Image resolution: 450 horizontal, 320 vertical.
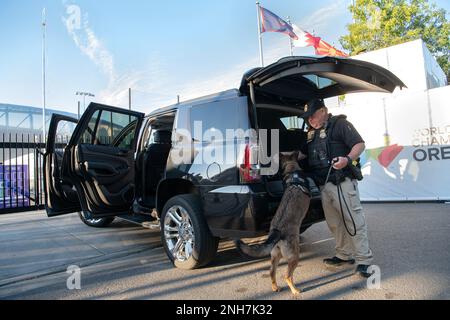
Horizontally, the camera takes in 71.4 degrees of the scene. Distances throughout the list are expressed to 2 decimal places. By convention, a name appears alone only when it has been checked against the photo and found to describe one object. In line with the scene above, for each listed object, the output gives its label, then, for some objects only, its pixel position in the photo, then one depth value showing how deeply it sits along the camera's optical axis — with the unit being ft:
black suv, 9.99
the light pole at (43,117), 74.51
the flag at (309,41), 49.29
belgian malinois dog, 9.20
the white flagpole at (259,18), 44.80
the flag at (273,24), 44.27
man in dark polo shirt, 10.53
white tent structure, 26.86
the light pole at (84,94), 52.95
